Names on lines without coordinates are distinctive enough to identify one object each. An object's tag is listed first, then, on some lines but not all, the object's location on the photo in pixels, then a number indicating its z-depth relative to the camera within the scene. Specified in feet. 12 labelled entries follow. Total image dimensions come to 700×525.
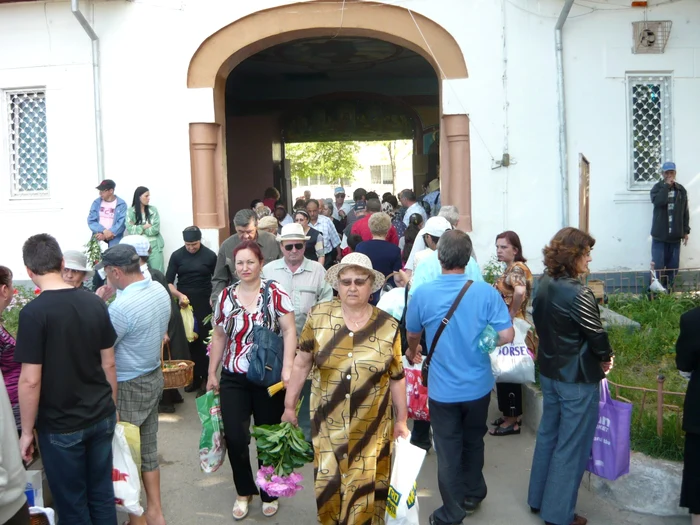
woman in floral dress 19.17
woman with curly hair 14.28
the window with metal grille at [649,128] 31.91
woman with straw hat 12.88
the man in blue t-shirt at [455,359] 14.58
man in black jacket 30.27
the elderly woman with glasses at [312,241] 31.35
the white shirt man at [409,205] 33.78
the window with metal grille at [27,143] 33.40
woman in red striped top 15.16
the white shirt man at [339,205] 51.21
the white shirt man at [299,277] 18.10
